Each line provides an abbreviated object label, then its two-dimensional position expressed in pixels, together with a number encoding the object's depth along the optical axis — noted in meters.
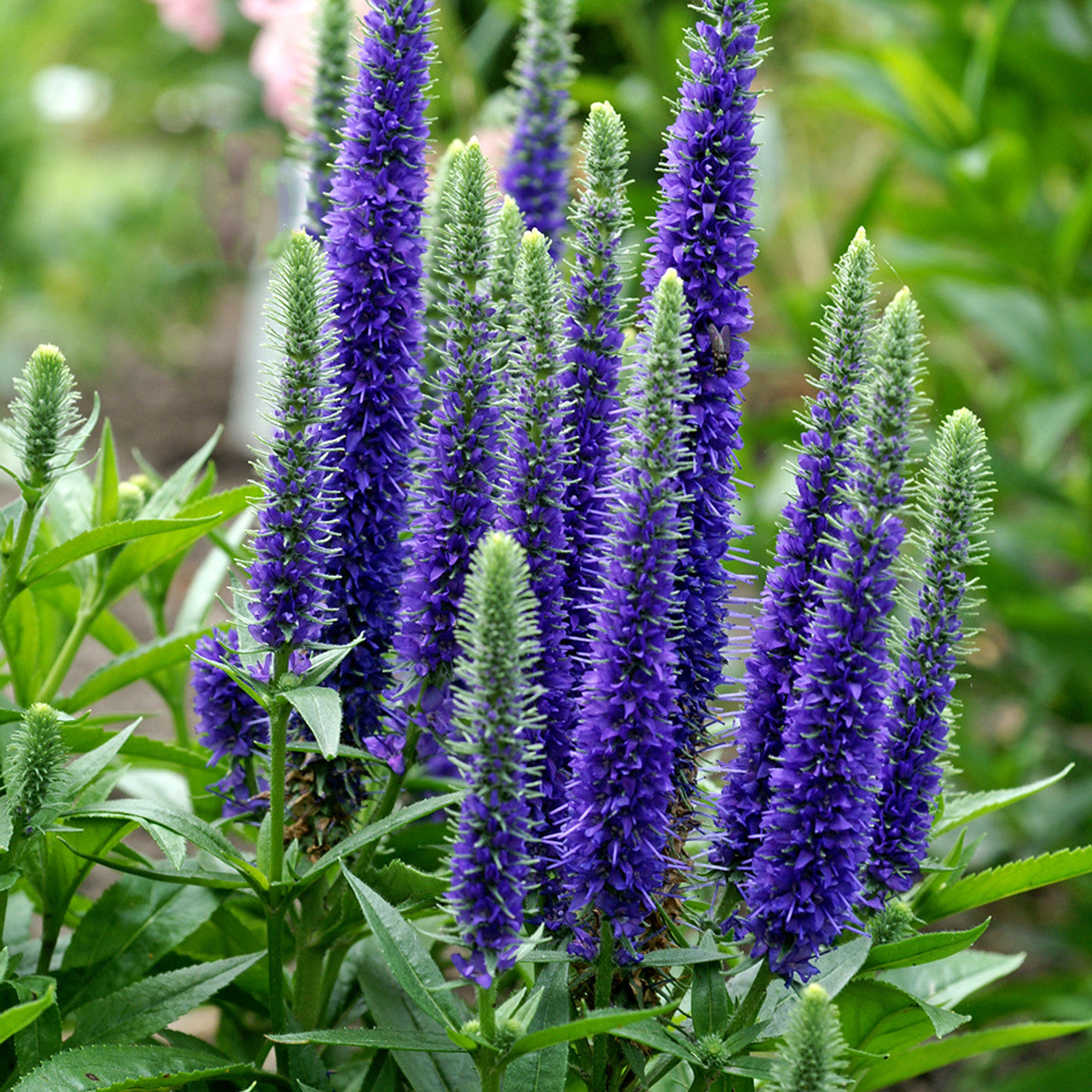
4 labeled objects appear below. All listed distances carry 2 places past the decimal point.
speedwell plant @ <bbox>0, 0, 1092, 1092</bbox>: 0.95
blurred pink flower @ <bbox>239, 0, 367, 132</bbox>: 1.67
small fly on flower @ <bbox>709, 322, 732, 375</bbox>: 0.98
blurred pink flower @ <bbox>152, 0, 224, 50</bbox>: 2.23
